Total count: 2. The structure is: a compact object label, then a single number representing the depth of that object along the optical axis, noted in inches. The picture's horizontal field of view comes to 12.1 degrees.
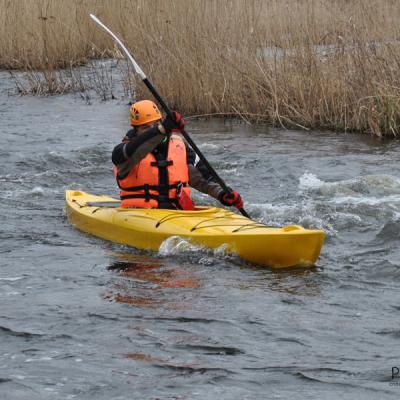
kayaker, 529.0
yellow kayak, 464.9
